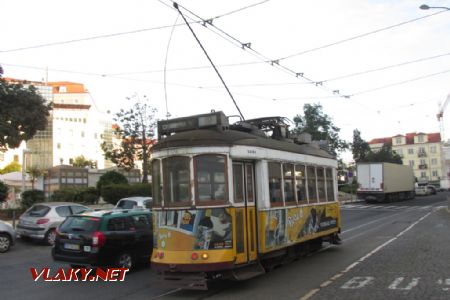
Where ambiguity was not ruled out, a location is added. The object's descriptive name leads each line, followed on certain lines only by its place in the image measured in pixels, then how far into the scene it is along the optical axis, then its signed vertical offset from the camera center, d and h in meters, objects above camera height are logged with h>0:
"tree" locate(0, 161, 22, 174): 88.01 +6.53
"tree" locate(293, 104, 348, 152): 54.50 +7.32
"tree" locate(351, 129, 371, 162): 72.30 +6.23
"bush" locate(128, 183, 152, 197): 31.36 +0.55
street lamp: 16.74 +6.03
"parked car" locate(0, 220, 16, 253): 15.45 -1.03
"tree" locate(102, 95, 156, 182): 37.72 +4.99
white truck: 43.81 +0.75
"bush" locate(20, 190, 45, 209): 26.91 +0.30
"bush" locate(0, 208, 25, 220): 24.95 -0.46
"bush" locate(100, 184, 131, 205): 31.39 +0.48
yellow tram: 8.90 -0.11
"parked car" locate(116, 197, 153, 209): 21.81 -0.15
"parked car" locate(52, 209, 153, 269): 11.03 -0.90
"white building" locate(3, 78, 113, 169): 104.56 +16.20
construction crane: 72.55 +10.81
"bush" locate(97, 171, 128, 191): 33.80 +1.42
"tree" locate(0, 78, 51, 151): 23.45 +4.28
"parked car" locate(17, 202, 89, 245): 16.95 -0.60
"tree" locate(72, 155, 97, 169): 92.91 +7.23
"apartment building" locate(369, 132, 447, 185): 130.00 +9.03
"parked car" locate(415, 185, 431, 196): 69.44 -0.42
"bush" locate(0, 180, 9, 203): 26.80 +0.64
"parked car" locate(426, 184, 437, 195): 72.46 -0.22
